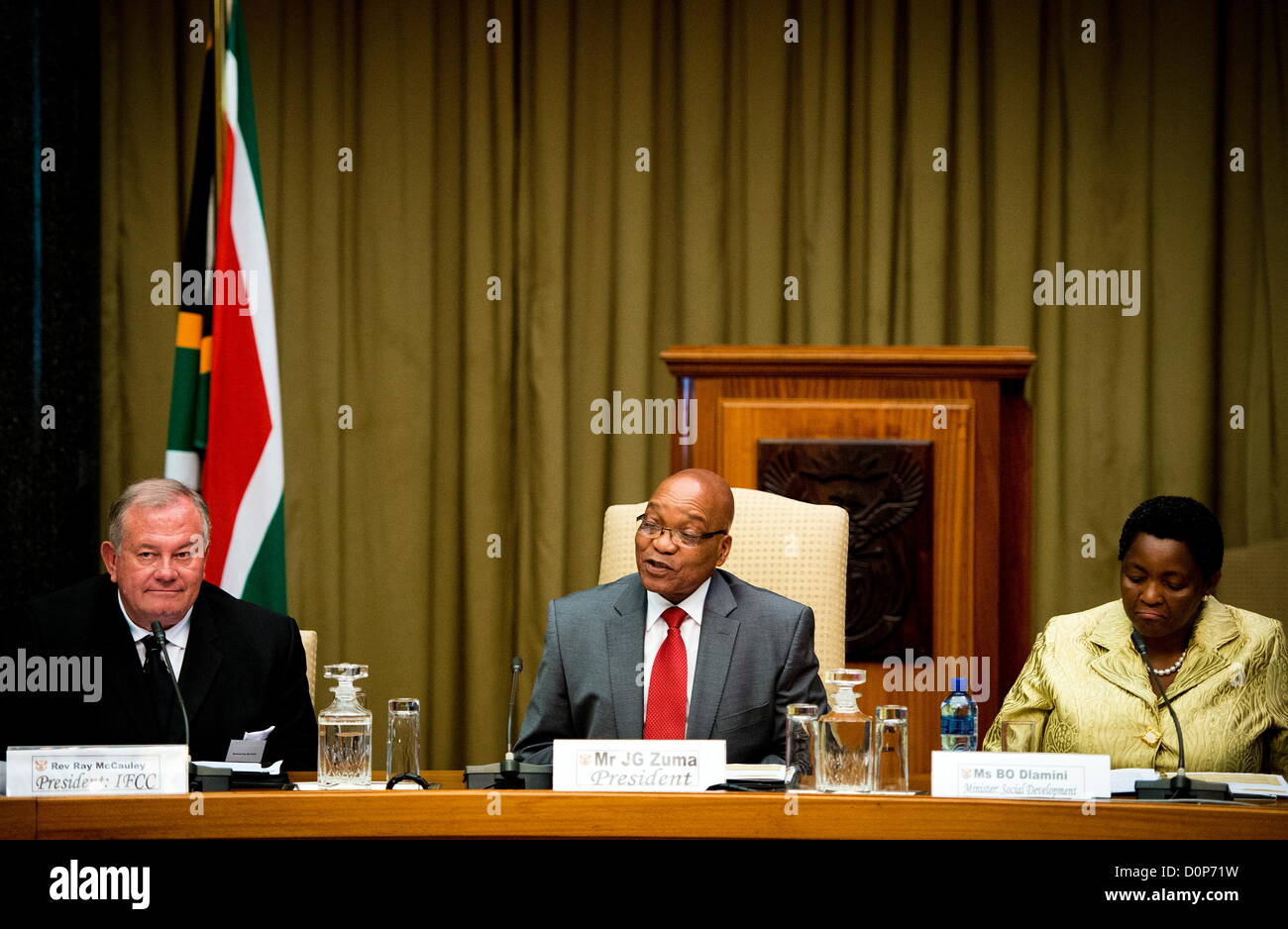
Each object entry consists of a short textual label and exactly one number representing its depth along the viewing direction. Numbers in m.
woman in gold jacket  5.61
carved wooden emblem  7.03
